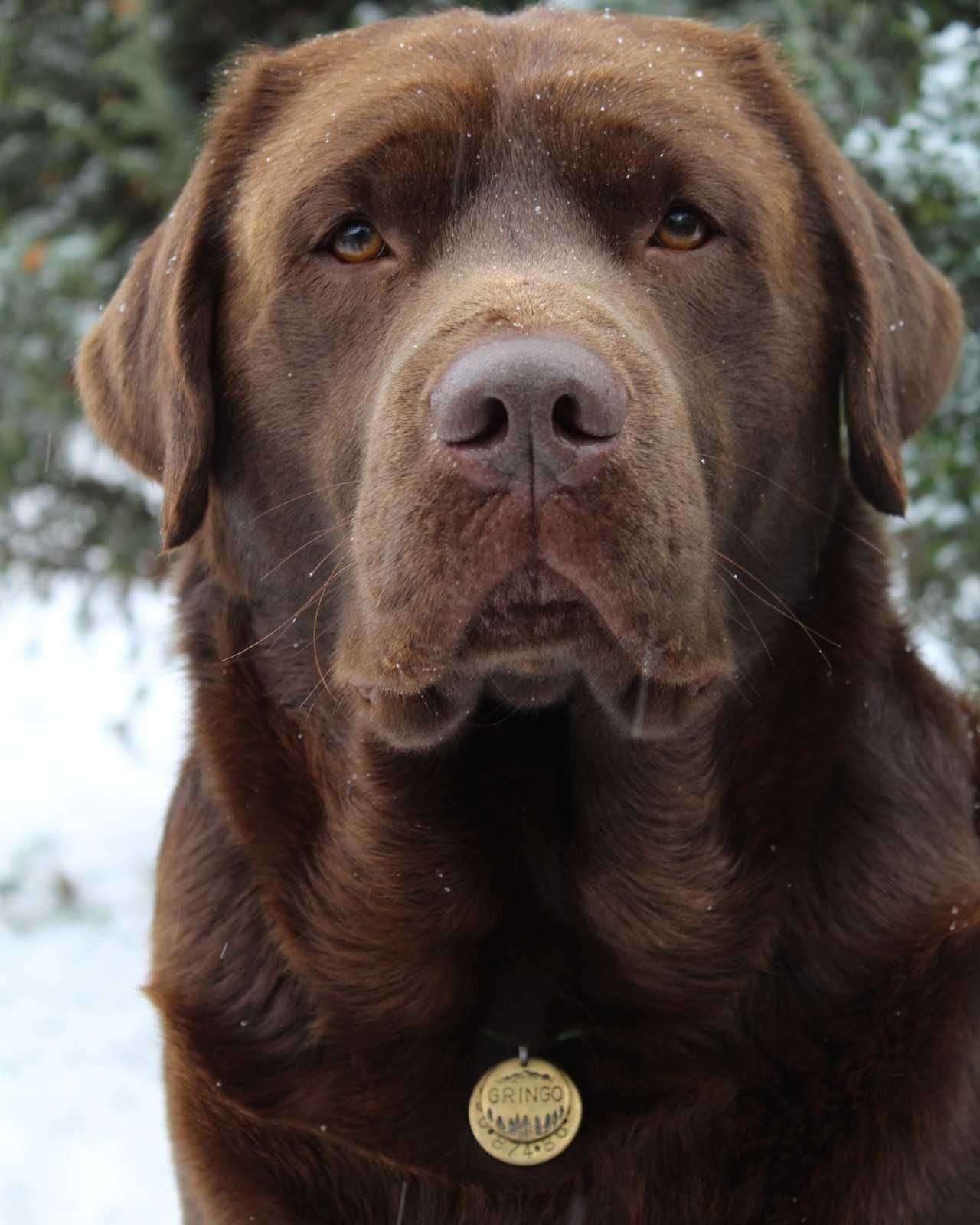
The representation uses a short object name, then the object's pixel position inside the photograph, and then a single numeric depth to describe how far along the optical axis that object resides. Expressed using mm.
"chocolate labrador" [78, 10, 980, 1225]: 2477
